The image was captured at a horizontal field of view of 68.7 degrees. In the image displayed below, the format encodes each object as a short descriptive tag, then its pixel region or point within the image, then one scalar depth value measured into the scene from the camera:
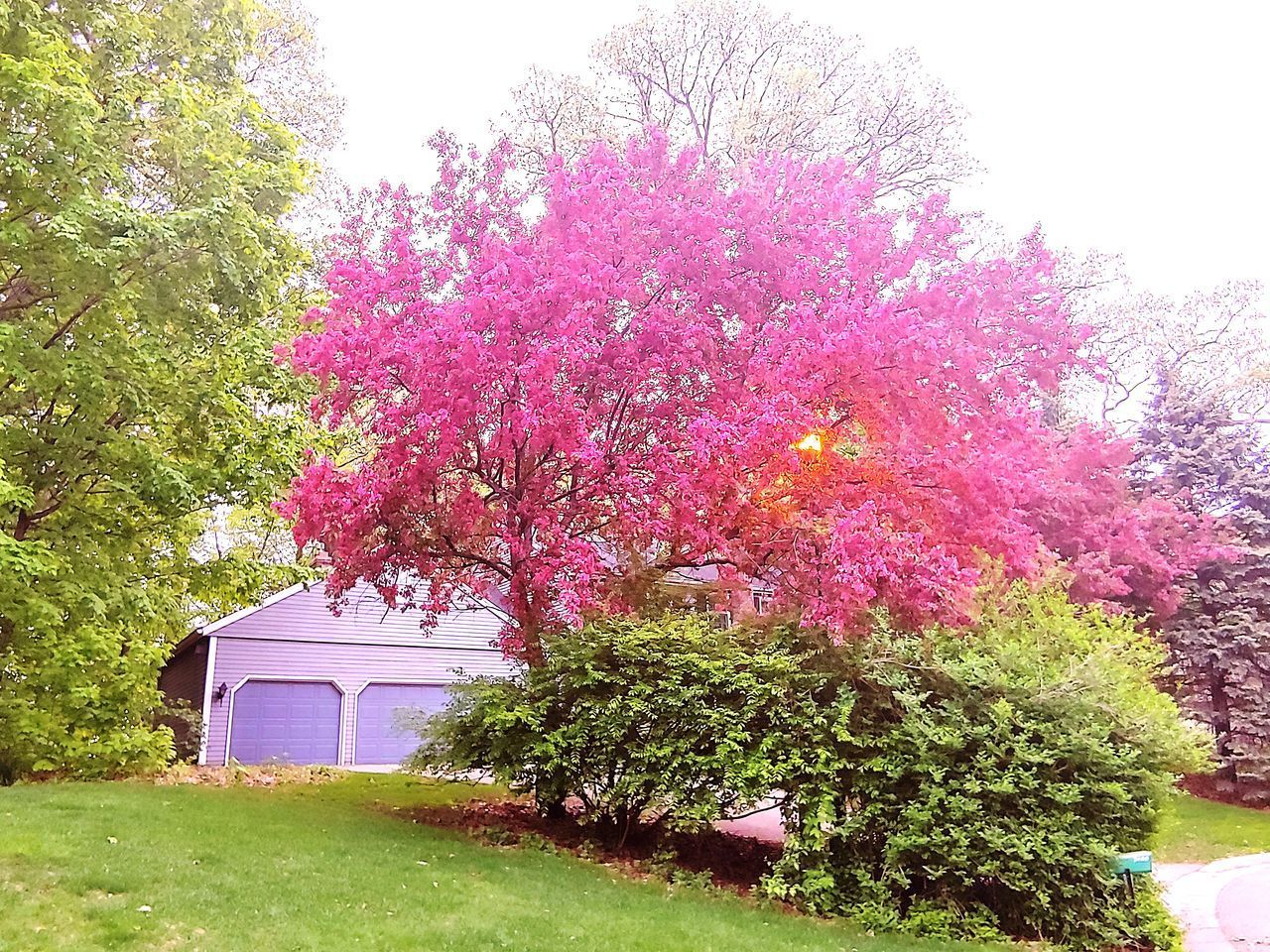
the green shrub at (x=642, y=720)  7.98
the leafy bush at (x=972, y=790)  7.50
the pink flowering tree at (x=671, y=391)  8.22
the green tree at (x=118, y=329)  7.82
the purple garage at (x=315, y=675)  17.38
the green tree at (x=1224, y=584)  17.31
